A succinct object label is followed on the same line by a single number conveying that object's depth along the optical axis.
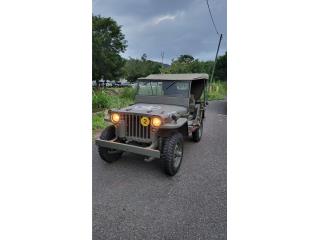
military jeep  2.14
